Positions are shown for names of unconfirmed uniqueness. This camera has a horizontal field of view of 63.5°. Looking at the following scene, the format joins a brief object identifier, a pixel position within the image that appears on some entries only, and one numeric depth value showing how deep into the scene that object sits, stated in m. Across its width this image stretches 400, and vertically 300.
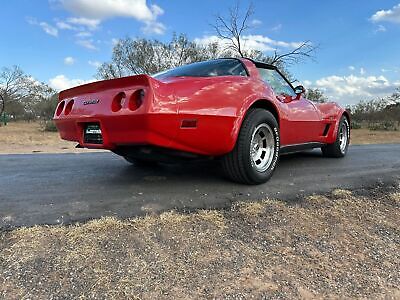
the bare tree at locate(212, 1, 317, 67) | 22.03
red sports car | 2.43
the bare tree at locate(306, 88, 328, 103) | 27.06
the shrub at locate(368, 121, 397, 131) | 25.66
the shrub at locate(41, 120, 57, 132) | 25.02
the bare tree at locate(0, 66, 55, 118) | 41.84
